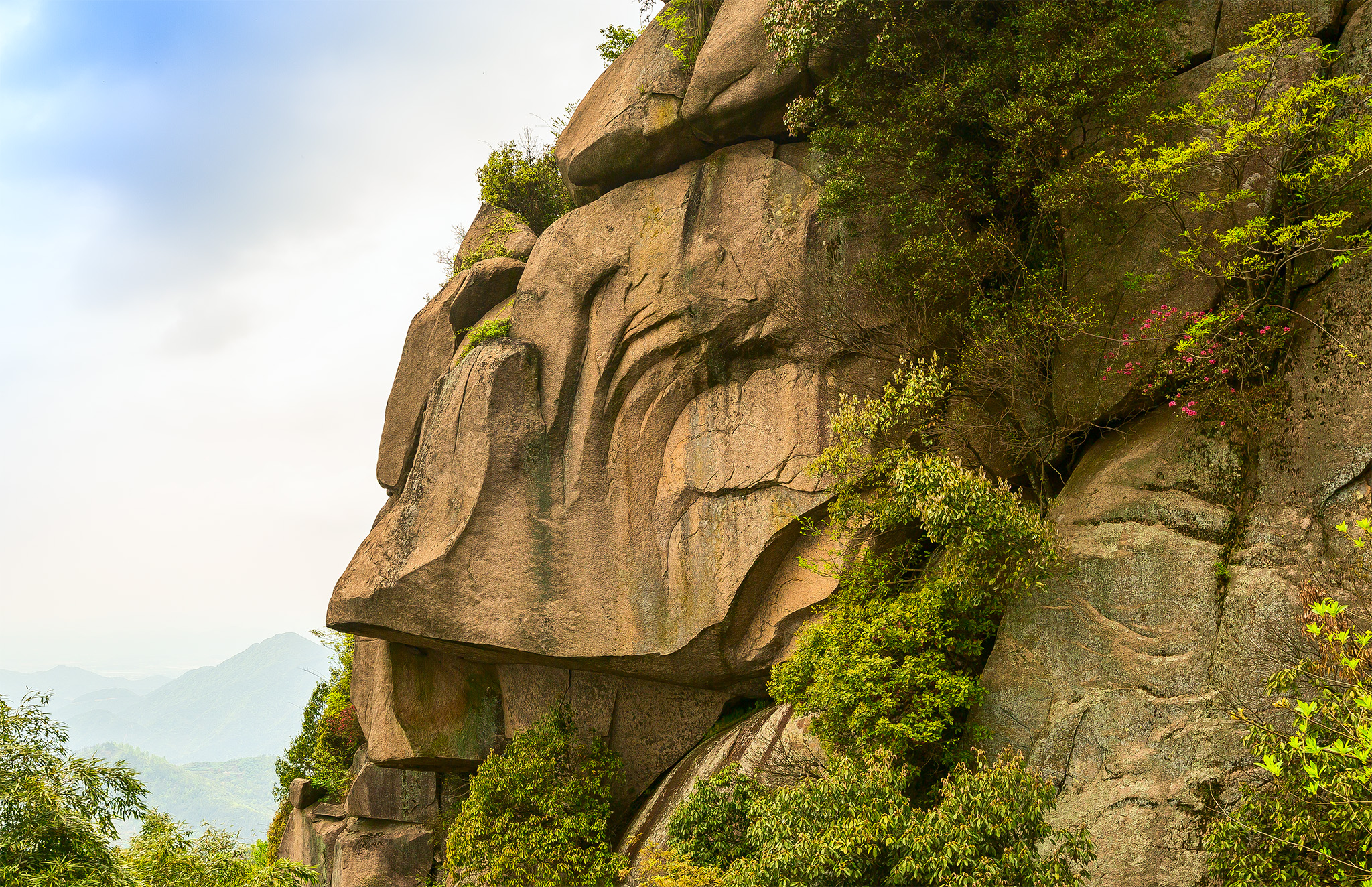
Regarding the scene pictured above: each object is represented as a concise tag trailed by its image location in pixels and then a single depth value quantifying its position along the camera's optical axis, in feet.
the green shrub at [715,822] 37.88
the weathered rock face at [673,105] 50.49
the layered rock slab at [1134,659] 31.83
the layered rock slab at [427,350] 61.16
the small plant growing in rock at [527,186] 70.28
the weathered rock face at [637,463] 48.26
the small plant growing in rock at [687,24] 53.36
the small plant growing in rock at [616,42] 63.46
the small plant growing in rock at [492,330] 55.88
